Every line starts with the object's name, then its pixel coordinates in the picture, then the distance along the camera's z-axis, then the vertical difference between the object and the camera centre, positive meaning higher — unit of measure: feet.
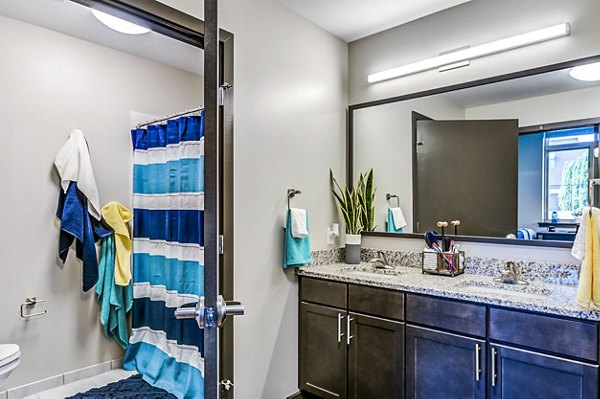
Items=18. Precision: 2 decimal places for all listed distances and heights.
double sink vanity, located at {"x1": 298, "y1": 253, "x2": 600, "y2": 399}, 5.07 -2.21
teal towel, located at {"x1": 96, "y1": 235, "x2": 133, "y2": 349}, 9.00 -2.42
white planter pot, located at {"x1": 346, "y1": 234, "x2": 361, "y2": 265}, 8.79 -1.17
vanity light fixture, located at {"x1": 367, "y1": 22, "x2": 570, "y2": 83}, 6.69 +2.95
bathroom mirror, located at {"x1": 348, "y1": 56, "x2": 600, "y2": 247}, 6.63 +0.90
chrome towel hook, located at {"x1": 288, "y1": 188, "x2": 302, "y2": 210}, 7.93 +0.14
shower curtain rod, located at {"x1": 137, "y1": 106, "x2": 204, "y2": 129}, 7.62 +1.79
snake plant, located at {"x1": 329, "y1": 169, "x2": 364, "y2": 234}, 8.95 -0.21
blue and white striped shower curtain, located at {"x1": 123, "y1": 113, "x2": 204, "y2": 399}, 7.63 -1.21
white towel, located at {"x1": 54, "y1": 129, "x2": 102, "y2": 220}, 8.38 +0.71
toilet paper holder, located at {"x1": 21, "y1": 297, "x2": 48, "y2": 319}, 7.97 -2.28
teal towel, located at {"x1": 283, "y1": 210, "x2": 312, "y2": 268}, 7.61 -1.06
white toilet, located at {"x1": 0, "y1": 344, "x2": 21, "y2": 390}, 6.64 -2.91
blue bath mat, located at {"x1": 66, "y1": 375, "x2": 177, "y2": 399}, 7.88 -4.19
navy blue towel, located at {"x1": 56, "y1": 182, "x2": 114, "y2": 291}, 8.36 -0.73
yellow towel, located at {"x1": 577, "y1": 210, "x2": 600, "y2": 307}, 4.90 -0.94
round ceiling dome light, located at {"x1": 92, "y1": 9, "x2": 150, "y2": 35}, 7.04 +3.46
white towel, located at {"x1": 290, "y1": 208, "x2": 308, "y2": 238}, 7.57 -0.51
